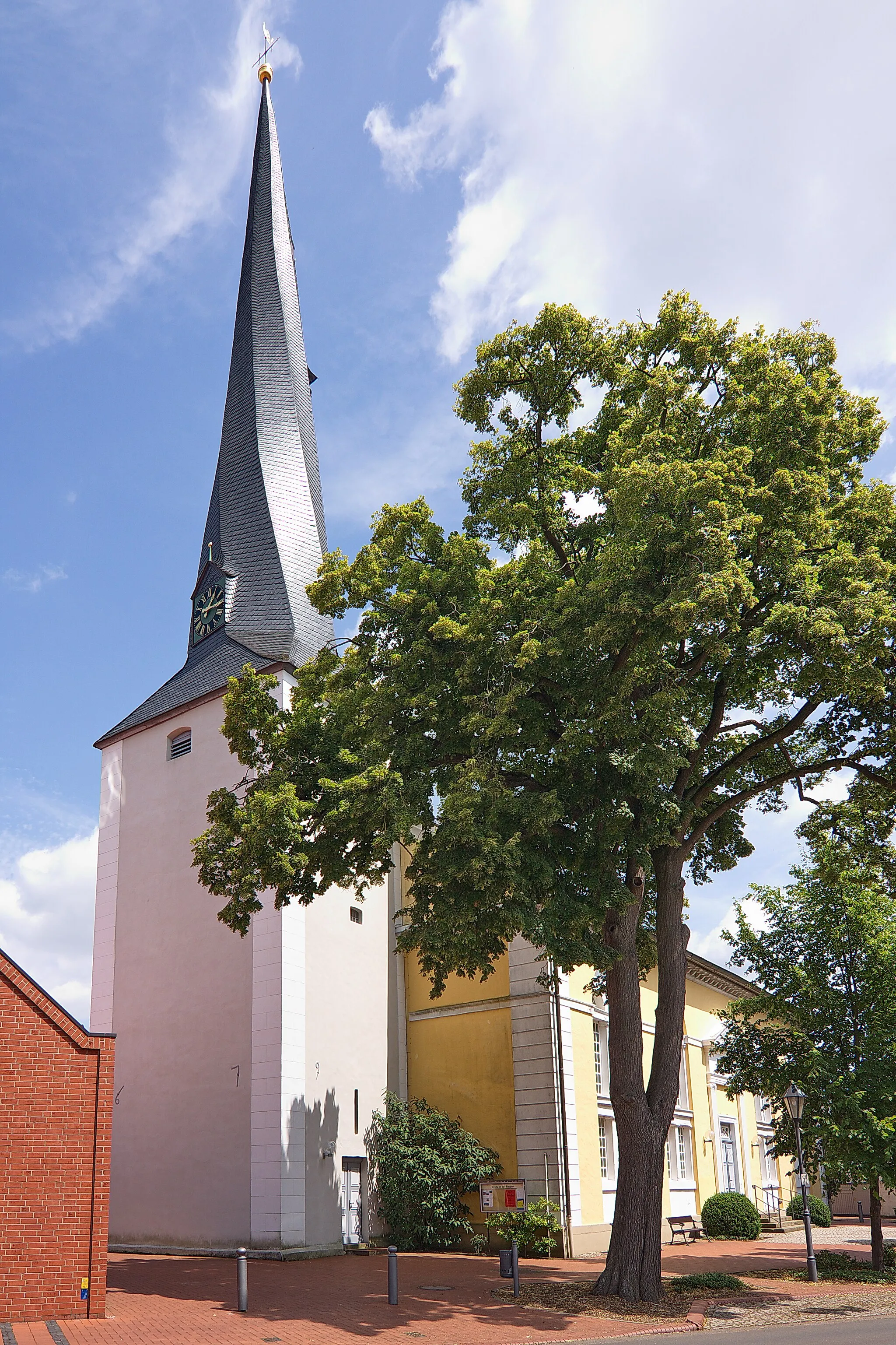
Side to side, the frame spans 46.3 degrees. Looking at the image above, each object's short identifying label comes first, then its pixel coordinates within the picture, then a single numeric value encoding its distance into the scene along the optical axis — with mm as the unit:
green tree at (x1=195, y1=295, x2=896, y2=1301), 14938
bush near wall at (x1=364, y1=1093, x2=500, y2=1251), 22406
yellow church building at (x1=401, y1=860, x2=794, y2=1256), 22172
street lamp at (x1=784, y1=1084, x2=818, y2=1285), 18703
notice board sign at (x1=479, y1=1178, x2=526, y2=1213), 18797
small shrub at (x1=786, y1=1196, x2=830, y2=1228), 34125
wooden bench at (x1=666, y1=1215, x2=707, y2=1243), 27250
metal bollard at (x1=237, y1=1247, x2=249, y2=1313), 13227
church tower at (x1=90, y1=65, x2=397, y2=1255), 21469
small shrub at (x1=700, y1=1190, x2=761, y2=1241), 28875
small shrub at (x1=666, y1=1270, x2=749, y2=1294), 17078
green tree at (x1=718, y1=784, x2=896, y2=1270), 18888
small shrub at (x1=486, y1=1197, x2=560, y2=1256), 21047
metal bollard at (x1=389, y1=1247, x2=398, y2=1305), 14250
